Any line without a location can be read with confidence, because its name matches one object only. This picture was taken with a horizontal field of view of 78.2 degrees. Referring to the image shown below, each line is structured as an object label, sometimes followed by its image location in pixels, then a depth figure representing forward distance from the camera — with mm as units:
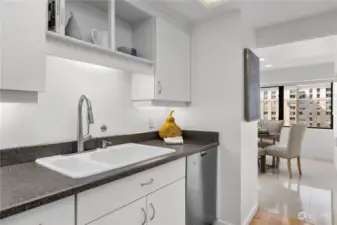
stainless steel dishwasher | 1689
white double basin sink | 1115
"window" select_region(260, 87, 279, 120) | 5617
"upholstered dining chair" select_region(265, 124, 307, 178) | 3620
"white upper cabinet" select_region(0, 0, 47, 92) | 944
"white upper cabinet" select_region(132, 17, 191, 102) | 1850
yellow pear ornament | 2178
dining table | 3883
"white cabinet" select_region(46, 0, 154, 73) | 1206
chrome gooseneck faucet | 1502
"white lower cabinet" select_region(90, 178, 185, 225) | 1101
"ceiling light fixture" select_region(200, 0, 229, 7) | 1754
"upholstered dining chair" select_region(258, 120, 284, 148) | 4363
